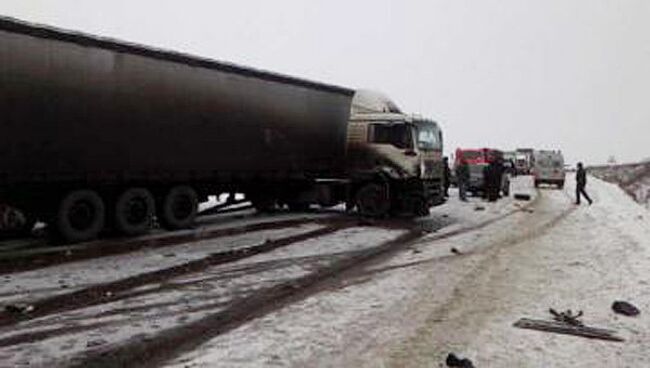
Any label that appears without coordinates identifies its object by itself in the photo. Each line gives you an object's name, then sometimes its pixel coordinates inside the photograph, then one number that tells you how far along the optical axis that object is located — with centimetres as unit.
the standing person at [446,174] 2134
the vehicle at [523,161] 6590
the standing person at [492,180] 2953
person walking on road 2780
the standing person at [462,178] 2975
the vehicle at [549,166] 4347
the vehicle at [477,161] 3219
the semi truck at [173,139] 1267
